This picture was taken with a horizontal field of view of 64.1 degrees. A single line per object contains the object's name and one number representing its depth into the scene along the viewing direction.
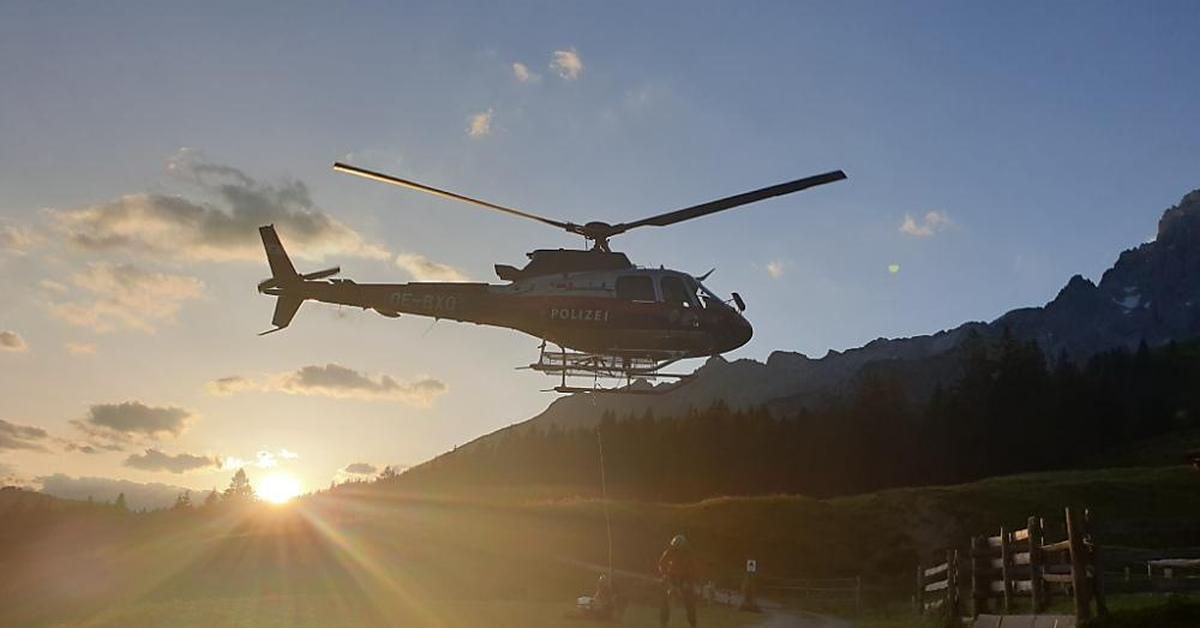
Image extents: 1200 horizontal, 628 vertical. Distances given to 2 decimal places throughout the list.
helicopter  31.53
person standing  19.21
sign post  43.00
